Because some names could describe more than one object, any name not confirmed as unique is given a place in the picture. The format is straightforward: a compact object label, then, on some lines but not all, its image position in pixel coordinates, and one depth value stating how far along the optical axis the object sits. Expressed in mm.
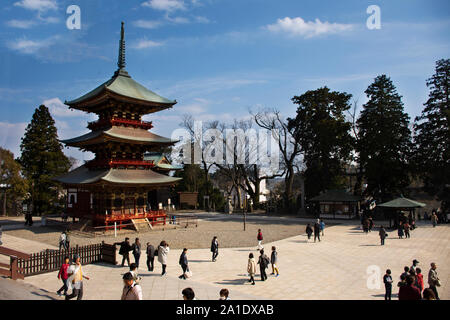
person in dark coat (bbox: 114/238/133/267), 16119
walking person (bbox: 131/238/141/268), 15659
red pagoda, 31344
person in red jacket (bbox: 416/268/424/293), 10975
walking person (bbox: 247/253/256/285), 13773
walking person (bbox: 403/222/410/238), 26062
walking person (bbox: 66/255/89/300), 11094
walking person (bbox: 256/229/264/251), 22016
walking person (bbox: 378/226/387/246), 22906
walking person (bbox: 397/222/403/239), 25728
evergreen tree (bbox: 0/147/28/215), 42906
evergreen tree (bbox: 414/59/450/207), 38812
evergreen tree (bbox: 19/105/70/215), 47156
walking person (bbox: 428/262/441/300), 11055
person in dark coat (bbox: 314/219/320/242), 25047
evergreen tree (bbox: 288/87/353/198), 46906
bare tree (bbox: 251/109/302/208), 52688
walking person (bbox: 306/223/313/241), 25297
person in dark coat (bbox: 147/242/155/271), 15484
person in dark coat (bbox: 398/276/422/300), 8484
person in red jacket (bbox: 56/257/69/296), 11617
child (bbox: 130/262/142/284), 11047
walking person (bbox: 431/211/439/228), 32844
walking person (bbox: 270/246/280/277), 15188
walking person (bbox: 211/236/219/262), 18034
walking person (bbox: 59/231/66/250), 20234
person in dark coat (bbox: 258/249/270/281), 14188
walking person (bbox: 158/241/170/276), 14896
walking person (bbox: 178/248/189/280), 14422
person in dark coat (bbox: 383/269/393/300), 11461
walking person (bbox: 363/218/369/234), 29380
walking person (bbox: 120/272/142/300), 8094
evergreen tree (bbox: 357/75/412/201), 41344
